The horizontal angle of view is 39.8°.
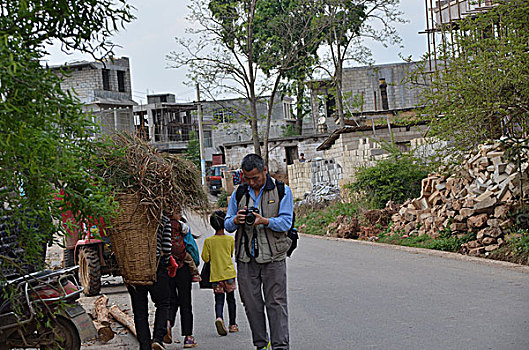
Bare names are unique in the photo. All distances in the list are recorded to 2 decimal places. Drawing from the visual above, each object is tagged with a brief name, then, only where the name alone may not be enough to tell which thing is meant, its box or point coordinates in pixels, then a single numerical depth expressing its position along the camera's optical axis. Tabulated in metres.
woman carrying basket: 7.40
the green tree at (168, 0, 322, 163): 28.28
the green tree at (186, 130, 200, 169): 64.38
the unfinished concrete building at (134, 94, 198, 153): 73.12
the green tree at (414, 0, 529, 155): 14.09
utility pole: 39.02
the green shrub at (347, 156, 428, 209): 21.77
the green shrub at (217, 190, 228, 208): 38.45
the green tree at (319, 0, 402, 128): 40.89
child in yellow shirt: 8.70
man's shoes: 7.11
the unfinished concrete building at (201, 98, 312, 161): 66.75
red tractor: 12.23
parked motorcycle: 6.32
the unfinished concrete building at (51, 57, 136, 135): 62.20
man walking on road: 6.98
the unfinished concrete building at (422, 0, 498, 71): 17.19
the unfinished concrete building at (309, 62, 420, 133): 56.84
